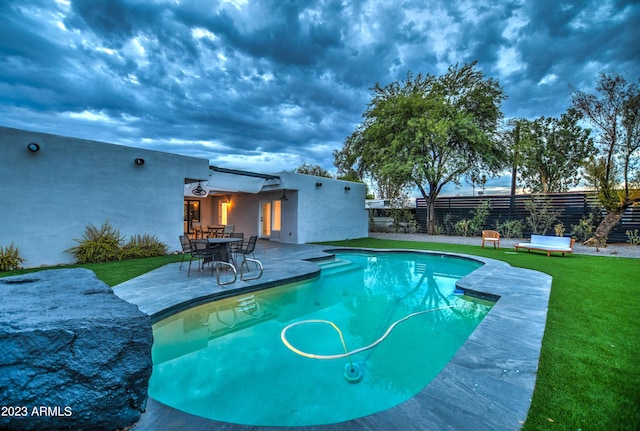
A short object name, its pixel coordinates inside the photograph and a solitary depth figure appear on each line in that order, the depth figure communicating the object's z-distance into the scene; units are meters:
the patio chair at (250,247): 7.93
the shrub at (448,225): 19.58
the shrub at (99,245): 8.59
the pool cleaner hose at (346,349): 3.55
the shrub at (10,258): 7.25
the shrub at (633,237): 13.92
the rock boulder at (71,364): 1.83
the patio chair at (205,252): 7.16
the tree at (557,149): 24.97
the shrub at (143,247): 9.51
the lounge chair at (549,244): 10.71
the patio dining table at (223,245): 7.60
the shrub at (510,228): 17.23
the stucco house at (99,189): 7.70
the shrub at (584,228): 15.15
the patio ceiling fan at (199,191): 12.40
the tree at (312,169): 35.81
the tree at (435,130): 16.47
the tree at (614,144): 13.38
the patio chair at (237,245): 8.33
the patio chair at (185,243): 7.65
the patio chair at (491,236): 13.16
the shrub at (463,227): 18.79
